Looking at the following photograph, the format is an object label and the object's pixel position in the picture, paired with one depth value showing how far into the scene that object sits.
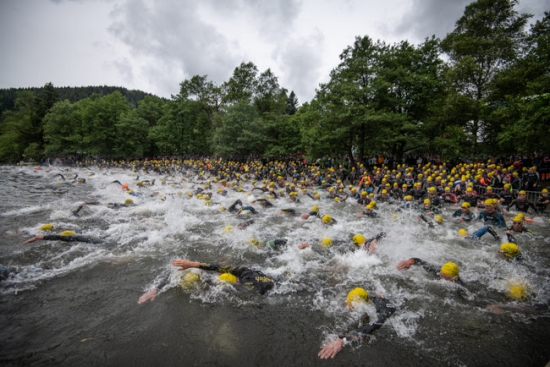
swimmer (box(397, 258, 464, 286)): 5.07
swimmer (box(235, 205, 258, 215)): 11.66
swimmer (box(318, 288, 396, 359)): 3.58
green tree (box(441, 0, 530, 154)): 15.21
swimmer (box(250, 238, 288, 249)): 7.43
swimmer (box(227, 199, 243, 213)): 11.82
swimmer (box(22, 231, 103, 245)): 6.79
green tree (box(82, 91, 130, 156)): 40.91
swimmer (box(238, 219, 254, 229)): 9.10
